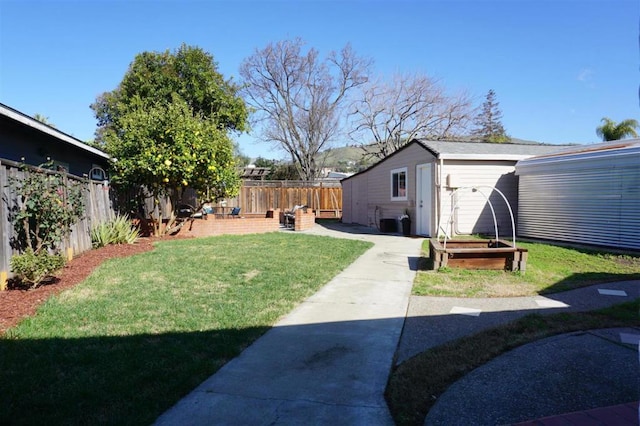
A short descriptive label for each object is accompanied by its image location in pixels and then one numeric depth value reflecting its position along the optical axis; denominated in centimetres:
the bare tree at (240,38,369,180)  3606
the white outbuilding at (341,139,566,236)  1273
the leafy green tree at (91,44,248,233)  1091
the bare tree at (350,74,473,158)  3269
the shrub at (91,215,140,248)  934
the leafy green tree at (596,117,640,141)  2570
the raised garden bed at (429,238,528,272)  772
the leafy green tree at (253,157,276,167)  4250
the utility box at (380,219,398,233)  1562
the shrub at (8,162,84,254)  596
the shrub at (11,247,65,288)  558
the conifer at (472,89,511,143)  3542
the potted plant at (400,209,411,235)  1427
